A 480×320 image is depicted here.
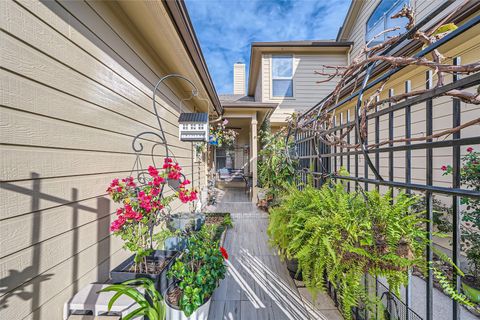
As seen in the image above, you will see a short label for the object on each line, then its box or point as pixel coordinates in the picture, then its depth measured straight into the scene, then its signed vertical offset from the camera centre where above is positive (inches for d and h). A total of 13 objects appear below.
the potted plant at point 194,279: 54.5 -35.9
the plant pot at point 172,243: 98.5 -43.2
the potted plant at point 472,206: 77.6 -18.3
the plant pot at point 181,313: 54.3 -43.3
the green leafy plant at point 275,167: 166.4 -6.1
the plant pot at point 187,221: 106.4 -34.8
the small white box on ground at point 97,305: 47.9 -36.6
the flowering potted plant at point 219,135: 201.9 +28.8
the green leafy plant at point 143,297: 46.2 -35.4
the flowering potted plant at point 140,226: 59.8 -21.8
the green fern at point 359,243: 39.4 -17.7
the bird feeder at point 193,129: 114.0 +18.2
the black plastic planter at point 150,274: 59.1 -36.0
